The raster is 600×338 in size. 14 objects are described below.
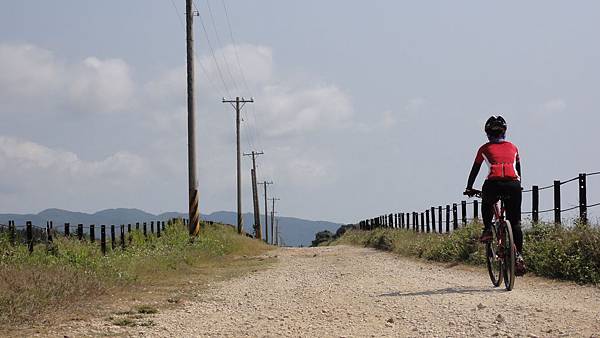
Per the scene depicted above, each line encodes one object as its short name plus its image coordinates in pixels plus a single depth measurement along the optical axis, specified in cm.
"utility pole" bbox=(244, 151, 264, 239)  6318
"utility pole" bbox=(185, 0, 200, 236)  2472
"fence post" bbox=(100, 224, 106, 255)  1592
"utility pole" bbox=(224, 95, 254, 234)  5156
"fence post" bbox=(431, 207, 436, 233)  2432
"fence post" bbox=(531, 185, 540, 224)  1448
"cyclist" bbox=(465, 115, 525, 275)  956
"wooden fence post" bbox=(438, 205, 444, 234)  2280
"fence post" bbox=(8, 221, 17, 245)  1432
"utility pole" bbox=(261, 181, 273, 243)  8842
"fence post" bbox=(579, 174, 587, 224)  1272
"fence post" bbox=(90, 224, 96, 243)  1658
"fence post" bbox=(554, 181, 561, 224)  1350
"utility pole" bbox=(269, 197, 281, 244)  10525
